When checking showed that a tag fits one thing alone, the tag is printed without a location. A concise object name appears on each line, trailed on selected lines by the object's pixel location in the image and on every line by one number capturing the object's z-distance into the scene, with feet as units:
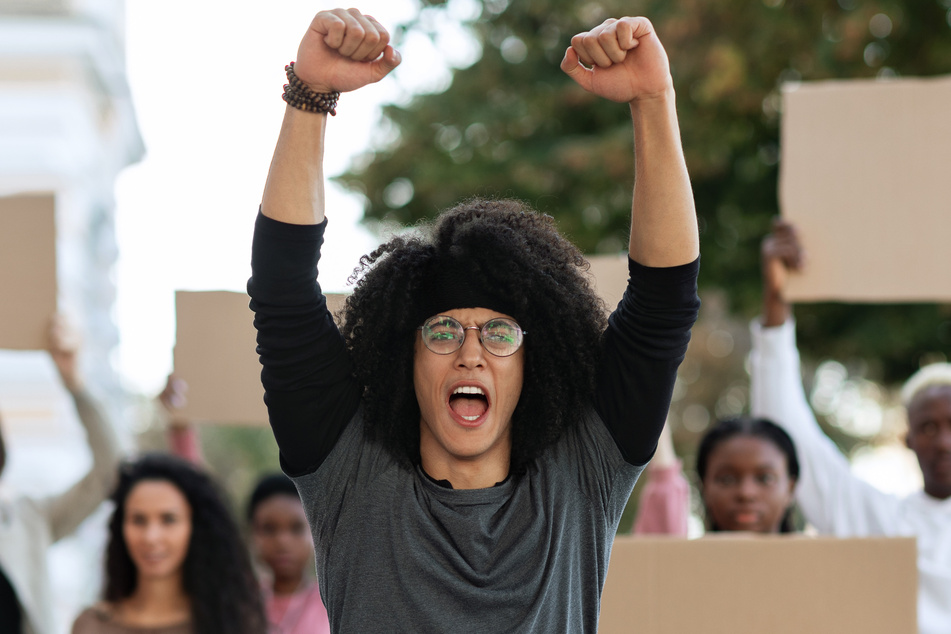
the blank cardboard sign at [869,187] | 22.40
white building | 55.52
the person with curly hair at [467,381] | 11.78
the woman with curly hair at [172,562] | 21.44
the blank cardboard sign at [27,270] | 22.54
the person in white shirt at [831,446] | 21.62
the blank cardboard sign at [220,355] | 21.76
